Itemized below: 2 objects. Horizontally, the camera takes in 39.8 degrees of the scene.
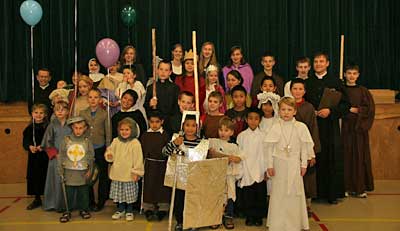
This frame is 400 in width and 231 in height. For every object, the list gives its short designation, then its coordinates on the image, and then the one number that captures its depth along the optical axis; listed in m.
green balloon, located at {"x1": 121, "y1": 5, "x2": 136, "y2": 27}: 7.20
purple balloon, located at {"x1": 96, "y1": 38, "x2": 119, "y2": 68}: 5.91
